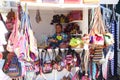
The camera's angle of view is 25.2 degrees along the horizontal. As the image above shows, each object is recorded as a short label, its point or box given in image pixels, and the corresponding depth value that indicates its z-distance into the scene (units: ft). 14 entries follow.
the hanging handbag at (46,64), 14.40
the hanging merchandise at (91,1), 13.29
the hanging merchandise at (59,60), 14.47
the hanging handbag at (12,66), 12.71
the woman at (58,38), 14.55
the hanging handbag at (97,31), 12.92
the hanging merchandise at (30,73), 13.26
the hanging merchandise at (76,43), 13.99
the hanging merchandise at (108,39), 13.11
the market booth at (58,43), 12.29
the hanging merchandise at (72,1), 13.00
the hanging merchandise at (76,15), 15.02
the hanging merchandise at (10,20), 13.76
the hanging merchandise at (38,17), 15.69
